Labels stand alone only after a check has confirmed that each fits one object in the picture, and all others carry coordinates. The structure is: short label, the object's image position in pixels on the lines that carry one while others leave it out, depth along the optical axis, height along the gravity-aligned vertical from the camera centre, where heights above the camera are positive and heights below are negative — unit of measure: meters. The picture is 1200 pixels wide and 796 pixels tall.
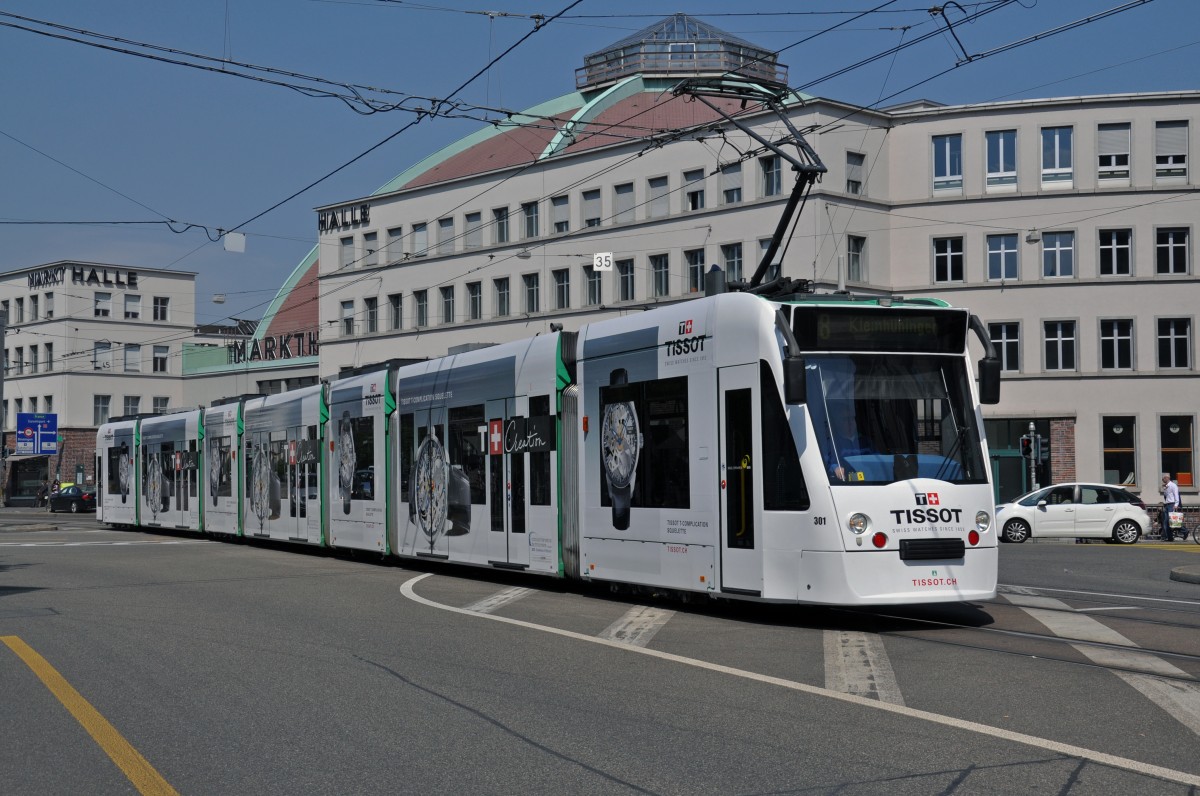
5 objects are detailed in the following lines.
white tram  11.77 -0.14
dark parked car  63.72 -2.26
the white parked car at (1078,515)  32.22 -1.95
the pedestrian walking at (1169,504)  35.19 -1.89
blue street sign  62.97 +0.87
